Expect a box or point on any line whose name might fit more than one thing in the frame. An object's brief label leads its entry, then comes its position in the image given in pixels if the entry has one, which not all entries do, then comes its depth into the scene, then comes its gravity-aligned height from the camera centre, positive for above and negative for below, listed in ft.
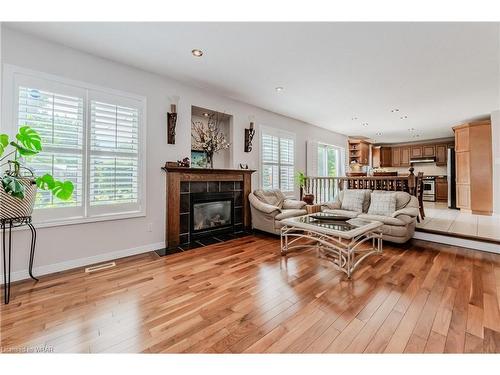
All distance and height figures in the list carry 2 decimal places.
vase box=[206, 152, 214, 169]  13.25 +1.90
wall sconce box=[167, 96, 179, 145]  11.07 +3.55
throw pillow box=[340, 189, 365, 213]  13.98 -0.53
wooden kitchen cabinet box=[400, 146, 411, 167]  28.73 +4.71
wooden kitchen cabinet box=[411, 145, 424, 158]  27.58 +5.14
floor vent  8.51 -3.01
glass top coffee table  8.12 -1.62
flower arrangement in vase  13.15 +3.28
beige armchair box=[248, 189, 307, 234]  12.92 -1.08
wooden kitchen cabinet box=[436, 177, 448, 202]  25.08 +0.33
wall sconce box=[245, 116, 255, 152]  14.79 +3.73
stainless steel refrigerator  20.94 +1.05
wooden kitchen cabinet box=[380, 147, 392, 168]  29.89 +4.78
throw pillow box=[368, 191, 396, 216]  12.54 -0.70
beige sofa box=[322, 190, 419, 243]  11.12 -1.38
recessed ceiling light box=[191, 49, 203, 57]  8.57 +5.51
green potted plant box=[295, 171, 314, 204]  16.99 +0.61
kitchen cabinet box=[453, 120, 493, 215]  17.01 +2.07
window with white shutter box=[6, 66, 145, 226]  7.93 +2.02
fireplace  11.28 -0.76
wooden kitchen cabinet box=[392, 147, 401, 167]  29.59 +4.74
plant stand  6.43 -1.60
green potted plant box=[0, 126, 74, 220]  6.14 +0.13
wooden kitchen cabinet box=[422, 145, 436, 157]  26.61 +5.04
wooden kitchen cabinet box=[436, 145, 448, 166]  25.57 +4.37
